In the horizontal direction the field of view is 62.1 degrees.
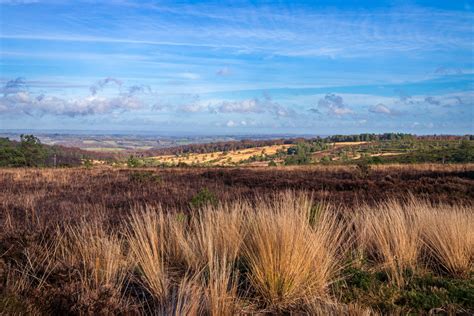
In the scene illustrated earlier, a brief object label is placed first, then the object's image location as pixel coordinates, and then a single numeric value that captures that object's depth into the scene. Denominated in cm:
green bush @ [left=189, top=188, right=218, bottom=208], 947
